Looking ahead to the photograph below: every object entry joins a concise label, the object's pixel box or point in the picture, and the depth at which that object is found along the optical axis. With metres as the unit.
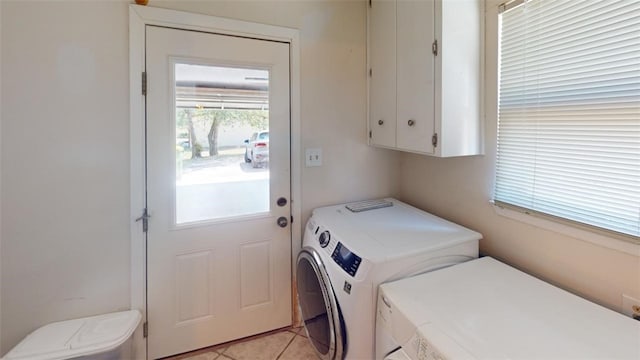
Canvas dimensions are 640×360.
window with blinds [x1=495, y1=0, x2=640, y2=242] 1.06
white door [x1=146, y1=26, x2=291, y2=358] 1.69
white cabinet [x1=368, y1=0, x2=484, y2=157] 1.49
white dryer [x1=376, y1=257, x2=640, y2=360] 0.89
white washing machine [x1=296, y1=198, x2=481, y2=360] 1.27
